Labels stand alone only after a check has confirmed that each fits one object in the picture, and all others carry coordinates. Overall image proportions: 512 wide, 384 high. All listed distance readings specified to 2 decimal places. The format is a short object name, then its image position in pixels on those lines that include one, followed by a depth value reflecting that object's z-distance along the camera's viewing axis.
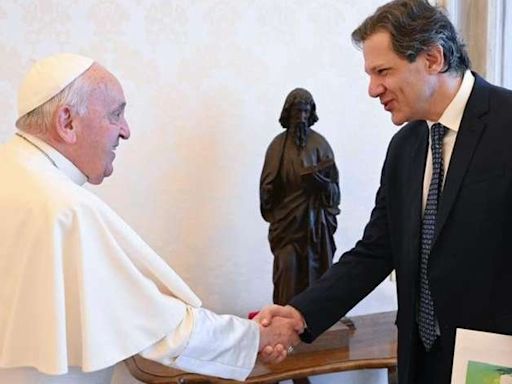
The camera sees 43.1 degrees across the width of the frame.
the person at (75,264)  1.42
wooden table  2.07
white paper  1.34
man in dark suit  1.50
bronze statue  2.24
